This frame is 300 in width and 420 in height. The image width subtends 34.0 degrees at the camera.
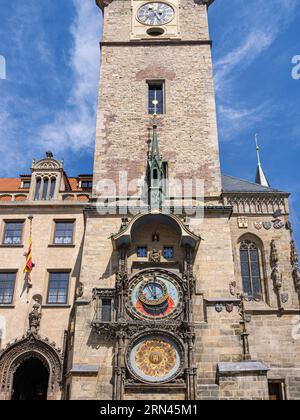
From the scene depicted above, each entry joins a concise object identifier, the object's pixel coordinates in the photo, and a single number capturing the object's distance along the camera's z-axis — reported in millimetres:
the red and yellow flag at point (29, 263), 20266
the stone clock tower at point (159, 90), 21078
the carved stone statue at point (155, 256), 17734
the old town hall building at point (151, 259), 15945
